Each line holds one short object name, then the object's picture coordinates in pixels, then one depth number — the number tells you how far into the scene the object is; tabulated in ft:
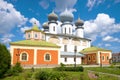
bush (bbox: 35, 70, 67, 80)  31.77
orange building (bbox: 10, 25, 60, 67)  57.06
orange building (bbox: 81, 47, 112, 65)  77.44
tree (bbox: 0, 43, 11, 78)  34.99
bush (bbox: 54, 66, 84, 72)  43.90
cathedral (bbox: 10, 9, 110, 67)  58.13
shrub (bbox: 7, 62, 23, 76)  37.86
